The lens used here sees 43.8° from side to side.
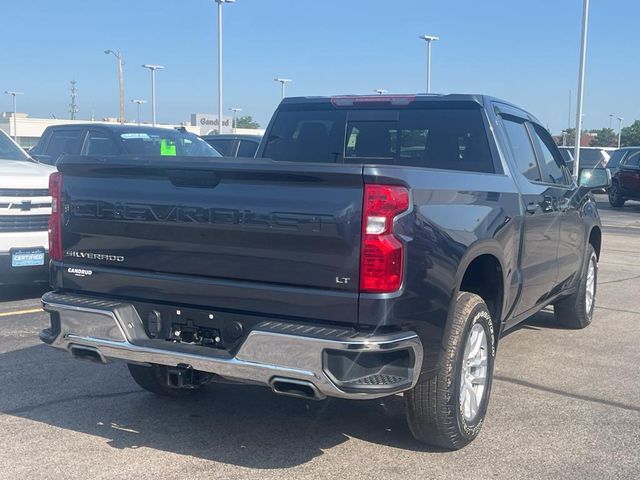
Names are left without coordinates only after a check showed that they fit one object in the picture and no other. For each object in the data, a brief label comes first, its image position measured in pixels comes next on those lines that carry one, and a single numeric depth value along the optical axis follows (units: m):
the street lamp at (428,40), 38.94
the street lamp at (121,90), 45.78
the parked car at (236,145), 15.21
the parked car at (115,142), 10.62
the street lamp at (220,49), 31.19
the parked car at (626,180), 23.44
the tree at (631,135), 88.31
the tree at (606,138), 98.11
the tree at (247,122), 114.19
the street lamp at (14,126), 55.46
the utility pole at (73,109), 89.61
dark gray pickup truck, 3.62
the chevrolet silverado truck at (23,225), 7.69
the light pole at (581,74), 24.50
